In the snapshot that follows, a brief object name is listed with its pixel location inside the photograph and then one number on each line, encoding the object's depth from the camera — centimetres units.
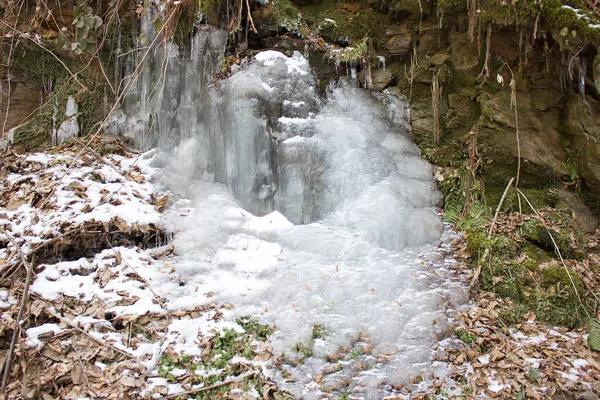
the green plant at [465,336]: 384
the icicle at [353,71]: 645
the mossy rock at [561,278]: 430
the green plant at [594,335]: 375
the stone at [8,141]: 628
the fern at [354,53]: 643
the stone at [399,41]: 649
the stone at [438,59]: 612
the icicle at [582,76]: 521
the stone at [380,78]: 646
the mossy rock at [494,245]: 466
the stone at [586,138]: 534
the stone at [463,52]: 591
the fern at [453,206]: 527
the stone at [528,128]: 555
